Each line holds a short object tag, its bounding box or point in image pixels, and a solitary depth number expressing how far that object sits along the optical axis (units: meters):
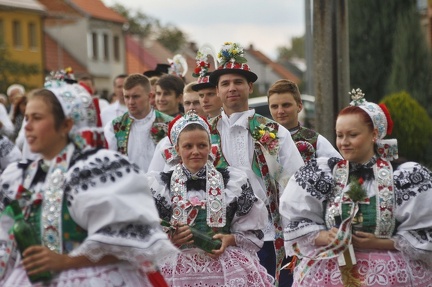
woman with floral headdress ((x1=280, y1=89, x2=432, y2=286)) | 9.41
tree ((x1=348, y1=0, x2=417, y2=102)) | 37.35
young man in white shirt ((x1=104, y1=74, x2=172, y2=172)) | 15.08
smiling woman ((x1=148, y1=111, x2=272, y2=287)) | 10.52
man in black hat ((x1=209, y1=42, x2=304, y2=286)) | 12.07
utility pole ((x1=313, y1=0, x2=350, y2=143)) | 16.05
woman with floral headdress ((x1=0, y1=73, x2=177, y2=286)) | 7.67
